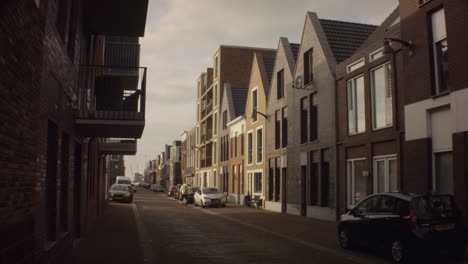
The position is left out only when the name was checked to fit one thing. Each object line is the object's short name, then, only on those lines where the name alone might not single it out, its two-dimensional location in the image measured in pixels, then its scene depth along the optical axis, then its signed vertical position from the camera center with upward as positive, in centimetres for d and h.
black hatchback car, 1040 -108
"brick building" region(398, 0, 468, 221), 1419 +248
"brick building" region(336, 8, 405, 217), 1852 +229
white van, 5971 -49
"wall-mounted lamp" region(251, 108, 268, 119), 3752 +474
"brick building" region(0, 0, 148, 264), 544 +105
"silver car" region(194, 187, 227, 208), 3509 -155
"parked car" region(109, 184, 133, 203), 3994 -140
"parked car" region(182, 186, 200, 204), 4012 -156
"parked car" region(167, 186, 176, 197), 5752 -175
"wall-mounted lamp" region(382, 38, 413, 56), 1628 +447
